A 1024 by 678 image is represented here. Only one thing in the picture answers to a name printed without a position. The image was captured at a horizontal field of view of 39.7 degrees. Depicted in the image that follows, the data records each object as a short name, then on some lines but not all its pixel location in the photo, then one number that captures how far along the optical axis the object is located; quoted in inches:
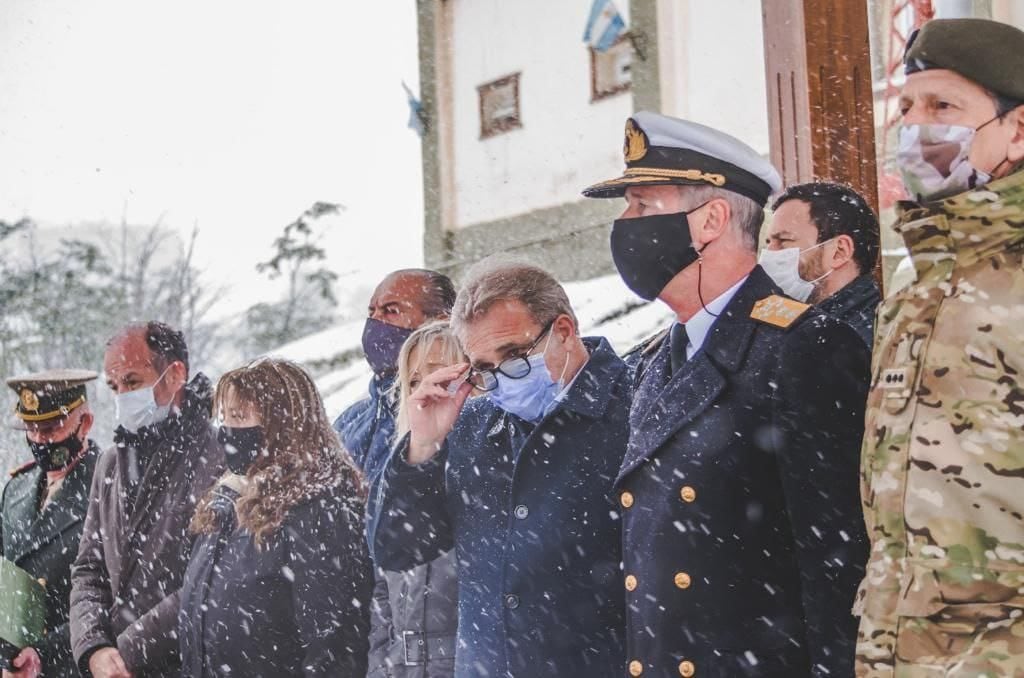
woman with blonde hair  154.3
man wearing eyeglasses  128.1
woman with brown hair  165.6
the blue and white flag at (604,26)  526.0
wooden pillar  150.3
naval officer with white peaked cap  102.3
